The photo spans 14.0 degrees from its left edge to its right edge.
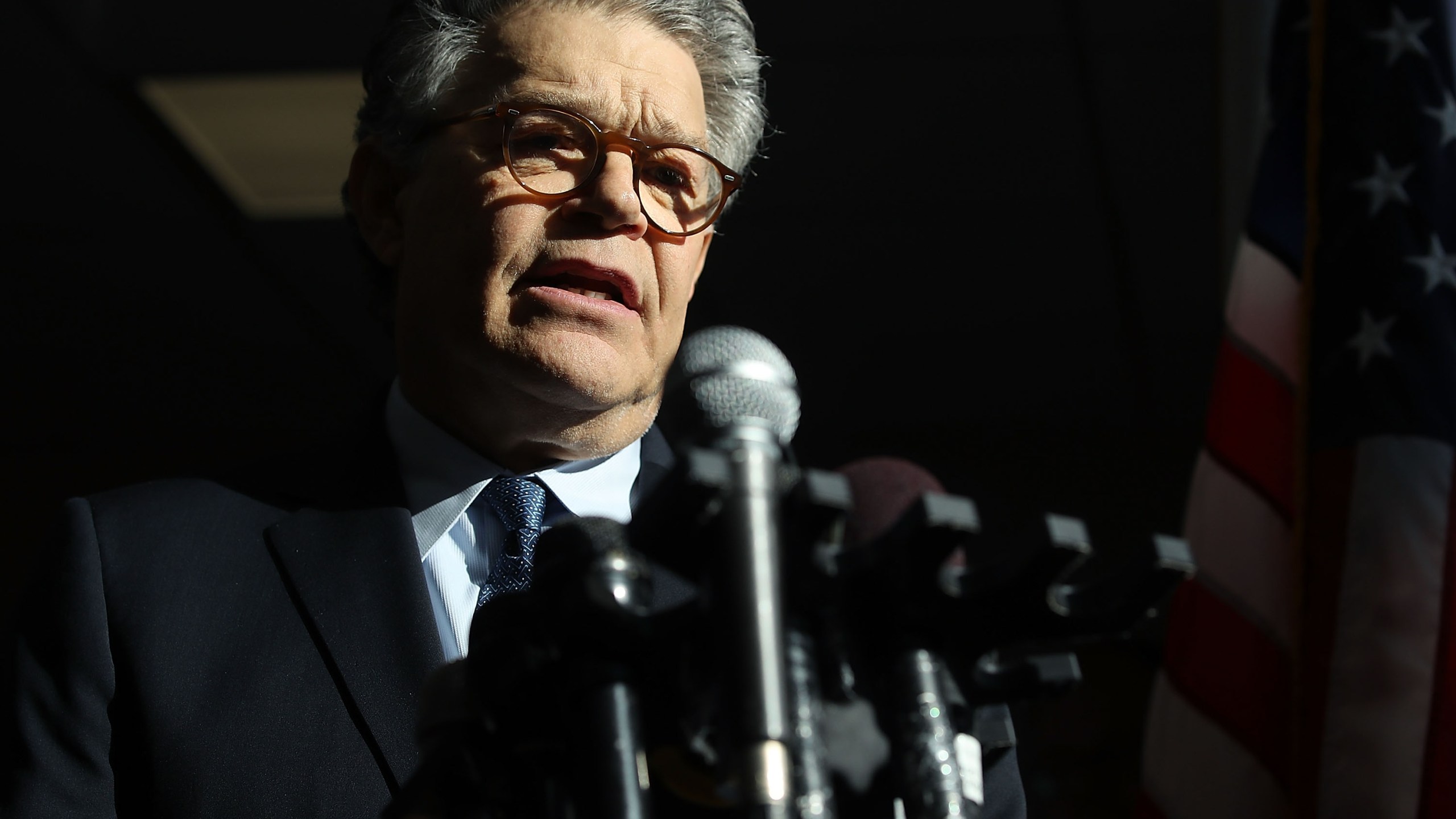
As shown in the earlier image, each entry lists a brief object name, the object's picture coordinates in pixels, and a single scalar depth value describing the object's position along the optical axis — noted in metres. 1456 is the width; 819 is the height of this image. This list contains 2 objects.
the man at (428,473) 2.82
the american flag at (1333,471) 3.14
